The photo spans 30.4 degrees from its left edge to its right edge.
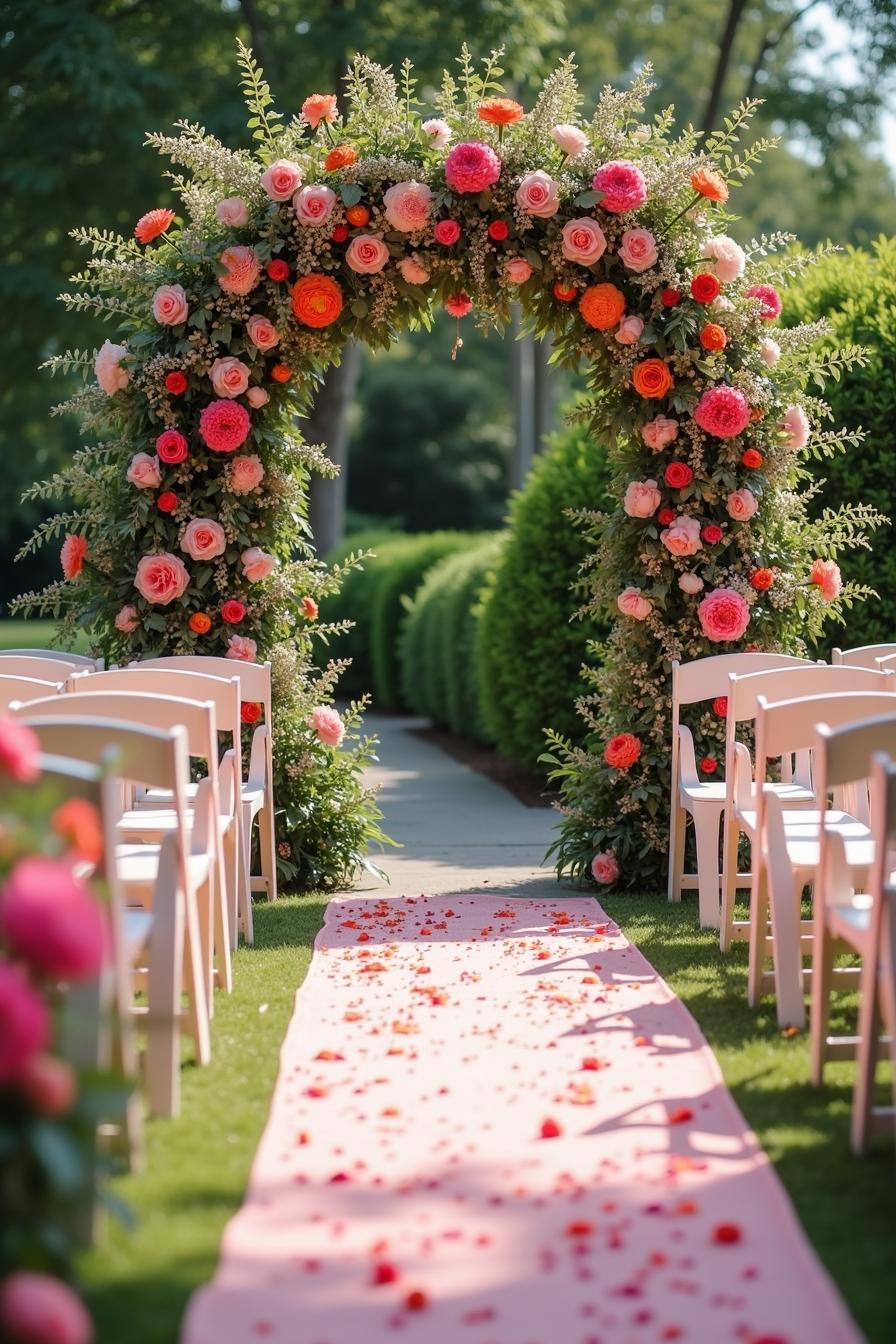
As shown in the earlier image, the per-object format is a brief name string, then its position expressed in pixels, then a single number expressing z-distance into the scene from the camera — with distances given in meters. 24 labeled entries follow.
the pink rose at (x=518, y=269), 7.76
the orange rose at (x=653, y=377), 7.76
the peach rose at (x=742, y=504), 7.81
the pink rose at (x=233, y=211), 7.75
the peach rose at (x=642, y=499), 7.86
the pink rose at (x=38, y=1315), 2.35
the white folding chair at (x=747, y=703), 6.12
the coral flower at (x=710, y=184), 7.59
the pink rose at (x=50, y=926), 2.58
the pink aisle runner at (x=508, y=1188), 3.11
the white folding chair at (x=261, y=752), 7.38
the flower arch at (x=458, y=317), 7.74
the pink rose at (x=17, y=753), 3.03
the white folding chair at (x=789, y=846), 4.96
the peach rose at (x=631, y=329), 7.75
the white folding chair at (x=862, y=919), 3.78
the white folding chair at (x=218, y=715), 6.14
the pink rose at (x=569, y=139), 7.61
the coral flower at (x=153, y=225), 7.83
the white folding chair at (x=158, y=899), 4.08
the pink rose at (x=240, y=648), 7.96
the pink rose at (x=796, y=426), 7.91
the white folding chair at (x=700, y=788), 6.97
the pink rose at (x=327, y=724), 8.15
